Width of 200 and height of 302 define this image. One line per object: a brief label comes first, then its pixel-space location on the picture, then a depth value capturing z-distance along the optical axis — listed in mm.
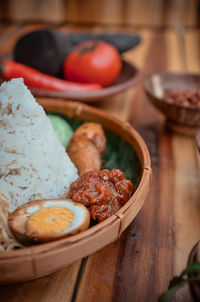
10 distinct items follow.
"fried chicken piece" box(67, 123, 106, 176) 466
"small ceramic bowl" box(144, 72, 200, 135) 540
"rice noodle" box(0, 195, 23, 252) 377
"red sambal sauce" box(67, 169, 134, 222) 401
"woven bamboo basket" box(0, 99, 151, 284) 336
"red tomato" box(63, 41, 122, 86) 665
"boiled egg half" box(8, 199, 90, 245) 358
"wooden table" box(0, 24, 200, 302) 377
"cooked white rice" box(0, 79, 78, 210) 408
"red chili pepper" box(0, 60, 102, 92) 635
